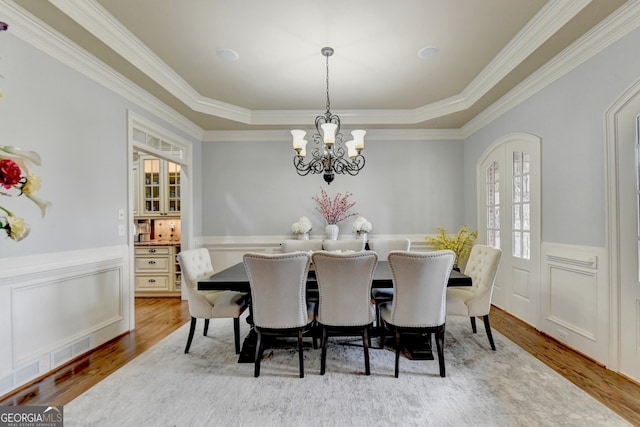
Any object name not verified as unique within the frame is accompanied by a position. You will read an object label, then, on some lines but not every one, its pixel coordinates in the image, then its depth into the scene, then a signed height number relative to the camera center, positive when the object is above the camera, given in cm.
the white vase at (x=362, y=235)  493 -32
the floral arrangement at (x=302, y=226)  489 -17
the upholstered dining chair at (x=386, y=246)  390 -40
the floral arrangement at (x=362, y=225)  487 -17
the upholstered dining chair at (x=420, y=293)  230 -59
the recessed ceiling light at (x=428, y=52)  303 +158
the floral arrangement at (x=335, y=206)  507 +14
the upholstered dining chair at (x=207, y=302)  279 -78
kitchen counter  498 -43
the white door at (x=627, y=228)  226 -12
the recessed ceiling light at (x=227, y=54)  306 +160
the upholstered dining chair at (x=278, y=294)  230 -60
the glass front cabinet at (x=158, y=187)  523 +49
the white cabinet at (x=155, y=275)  500 -93
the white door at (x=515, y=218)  337 -6
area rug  193 -124
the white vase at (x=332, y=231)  490 -25
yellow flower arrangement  473 -44
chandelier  283 +67
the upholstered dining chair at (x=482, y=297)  280 -76
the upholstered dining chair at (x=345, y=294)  231 -60
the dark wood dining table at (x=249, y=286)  252 -55
